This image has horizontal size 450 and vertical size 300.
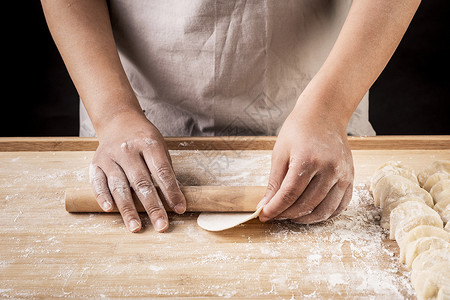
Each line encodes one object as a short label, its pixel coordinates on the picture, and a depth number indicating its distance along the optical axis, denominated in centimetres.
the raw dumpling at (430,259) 86
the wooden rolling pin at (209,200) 108
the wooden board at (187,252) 88
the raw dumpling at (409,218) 97
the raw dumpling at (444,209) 102
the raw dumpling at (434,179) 113
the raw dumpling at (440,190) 107
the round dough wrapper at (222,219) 102
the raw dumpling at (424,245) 90
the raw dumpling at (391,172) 116
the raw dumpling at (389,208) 105
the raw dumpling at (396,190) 108
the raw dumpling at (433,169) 117
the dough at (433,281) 81
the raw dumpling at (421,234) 94
